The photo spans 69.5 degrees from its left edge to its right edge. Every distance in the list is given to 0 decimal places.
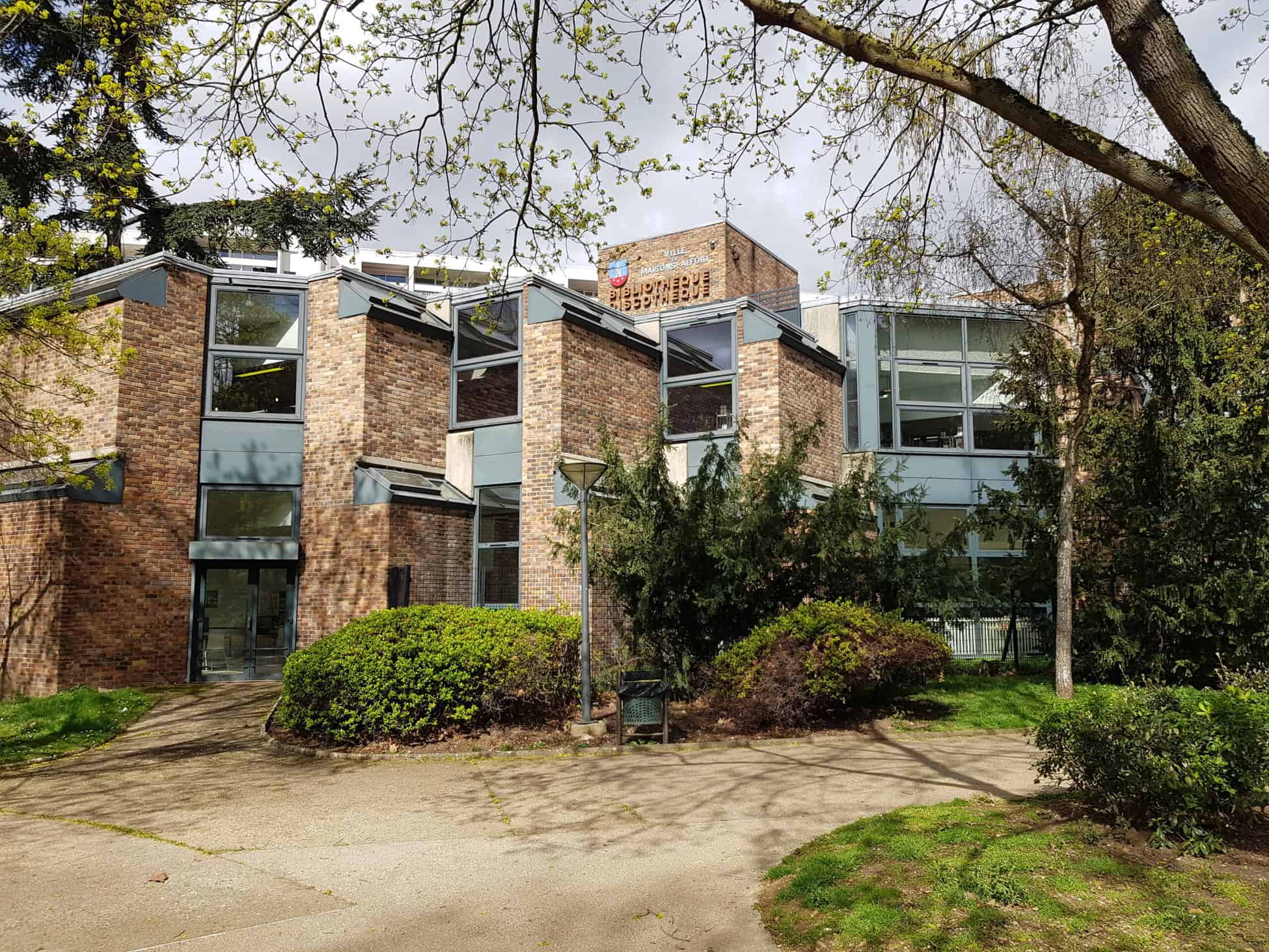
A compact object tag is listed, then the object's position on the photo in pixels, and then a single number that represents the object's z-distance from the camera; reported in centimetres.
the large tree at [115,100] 627
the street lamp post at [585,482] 1120
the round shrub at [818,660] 1065
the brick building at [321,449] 1500
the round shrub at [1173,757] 538
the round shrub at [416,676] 1069
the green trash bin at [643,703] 1066
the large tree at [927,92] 403
